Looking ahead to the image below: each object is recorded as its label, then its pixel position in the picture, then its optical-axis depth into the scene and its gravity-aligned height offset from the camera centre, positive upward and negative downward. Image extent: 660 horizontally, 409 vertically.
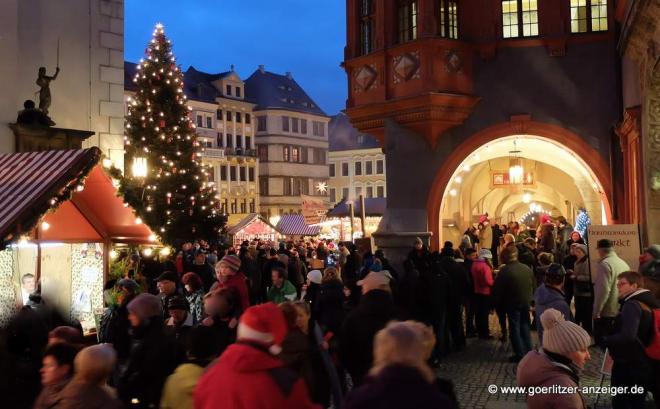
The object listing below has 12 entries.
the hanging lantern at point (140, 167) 17.08 +1.34
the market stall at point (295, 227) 40.17 -0.35
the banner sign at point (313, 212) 33.91 +0.39
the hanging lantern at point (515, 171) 23.53 +1.47
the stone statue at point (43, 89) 12.80 +2.41
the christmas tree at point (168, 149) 28.25 +2.93
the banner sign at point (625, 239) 12.85 -0.44
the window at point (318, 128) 80.62 +10.30
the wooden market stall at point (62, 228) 8.01 -0.04
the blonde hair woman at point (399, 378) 3.54 -0.80
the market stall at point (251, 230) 38.81 -0.42
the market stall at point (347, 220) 30.65 -0.01
